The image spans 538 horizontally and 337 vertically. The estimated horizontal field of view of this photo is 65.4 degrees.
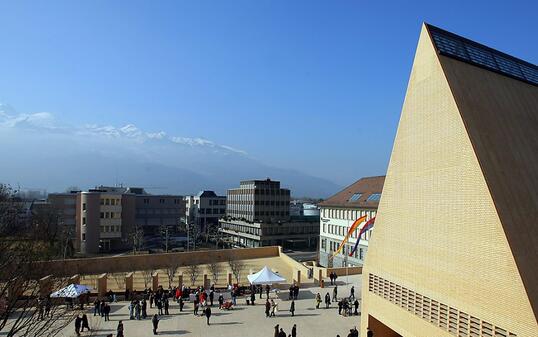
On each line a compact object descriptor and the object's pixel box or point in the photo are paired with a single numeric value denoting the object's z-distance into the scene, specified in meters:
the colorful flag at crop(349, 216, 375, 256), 38.10
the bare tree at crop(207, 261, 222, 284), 39.19
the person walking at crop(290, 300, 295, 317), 26.08
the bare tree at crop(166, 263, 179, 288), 37.40
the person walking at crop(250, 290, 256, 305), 29.30
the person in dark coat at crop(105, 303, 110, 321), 24.95
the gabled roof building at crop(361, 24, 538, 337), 12.97
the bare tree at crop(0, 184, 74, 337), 14.98
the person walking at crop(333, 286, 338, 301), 30.12
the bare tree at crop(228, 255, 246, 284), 38.75
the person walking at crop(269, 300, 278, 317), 26.36
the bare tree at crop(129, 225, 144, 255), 65.50
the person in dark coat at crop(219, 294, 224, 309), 28.34
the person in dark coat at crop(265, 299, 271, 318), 26.02
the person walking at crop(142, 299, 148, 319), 25.95
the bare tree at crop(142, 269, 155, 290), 39.42
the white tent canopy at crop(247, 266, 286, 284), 29.69
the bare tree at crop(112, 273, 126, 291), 37.95
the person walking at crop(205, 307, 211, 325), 24.31
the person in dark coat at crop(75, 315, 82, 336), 21.94
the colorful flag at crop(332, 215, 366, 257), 41.87
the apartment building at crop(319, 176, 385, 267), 54.38
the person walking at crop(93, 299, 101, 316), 26.55
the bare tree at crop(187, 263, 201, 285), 38.45
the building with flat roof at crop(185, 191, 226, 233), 118.31
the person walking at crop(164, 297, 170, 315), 26.61
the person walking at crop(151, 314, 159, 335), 22.18
